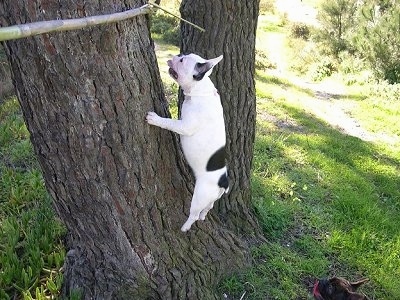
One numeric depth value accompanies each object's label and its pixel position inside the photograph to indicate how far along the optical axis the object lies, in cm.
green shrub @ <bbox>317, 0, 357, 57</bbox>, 1573
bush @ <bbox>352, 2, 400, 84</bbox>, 1303
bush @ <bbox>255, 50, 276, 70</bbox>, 1524
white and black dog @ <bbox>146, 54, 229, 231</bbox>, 241
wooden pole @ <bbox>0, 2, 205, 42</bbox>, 148
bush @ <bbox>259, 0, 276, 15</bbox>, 2402
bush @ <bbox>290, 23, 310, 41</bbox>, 1933
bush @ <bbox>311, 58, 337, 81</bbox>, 1513
